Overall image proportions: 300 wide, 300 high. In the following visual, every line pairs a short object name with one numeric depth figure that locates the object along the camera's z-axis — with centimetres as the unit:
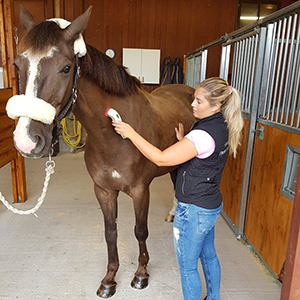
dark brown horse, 104
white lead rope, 130
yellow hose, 522
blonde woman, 118
